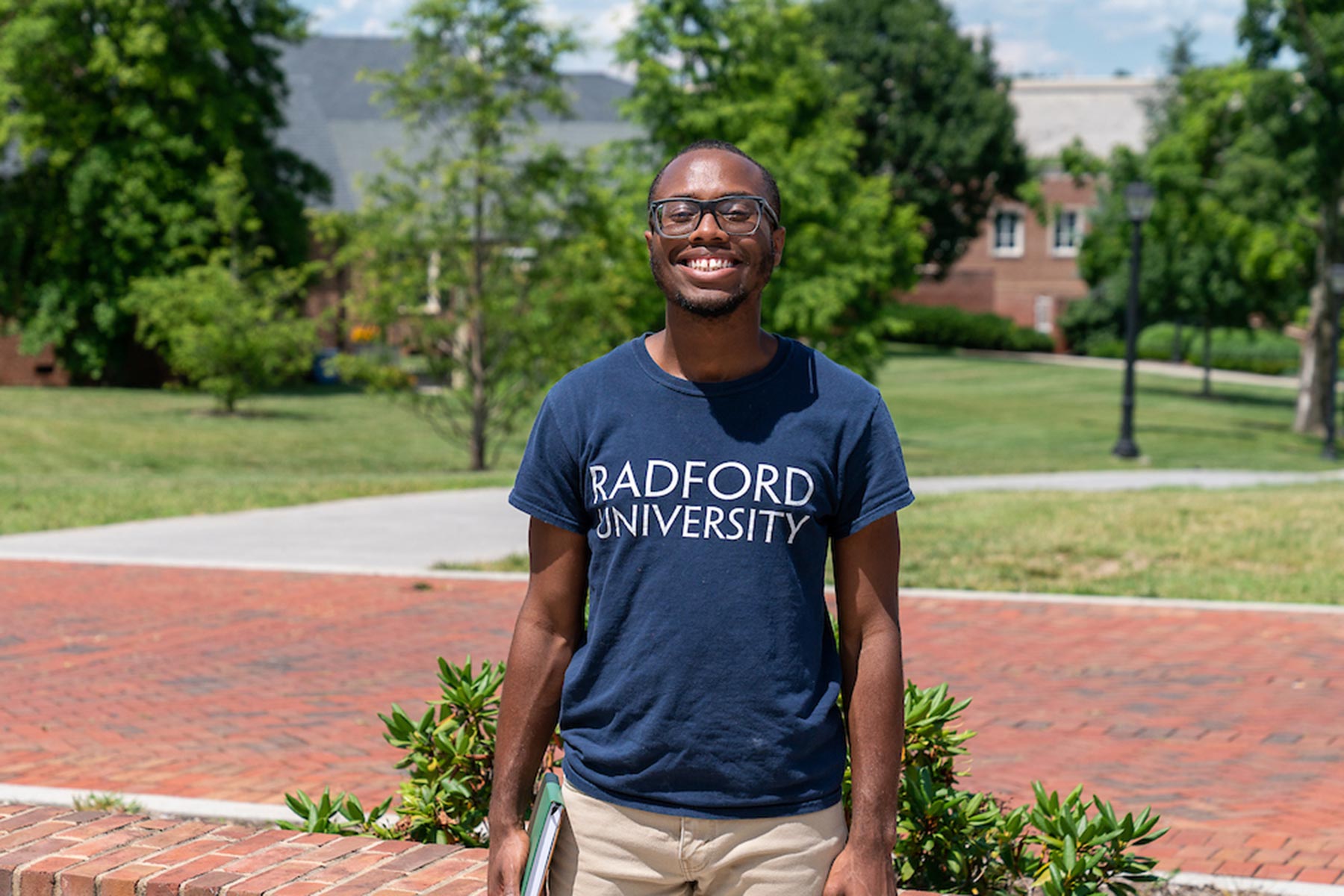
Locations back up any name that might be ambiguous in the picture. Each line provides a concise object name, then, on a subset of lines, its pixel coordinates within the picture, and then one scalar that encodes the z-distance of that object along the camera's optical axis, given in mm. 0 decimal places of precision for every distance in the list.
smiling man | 2213
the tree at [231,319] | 28406
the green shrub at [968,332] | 55125
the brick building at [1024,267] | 59500
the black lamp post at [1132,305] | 21828
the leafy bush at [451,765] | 3879
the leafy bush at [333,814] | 3863
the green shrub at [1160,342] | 53344
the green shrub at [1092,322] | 53688
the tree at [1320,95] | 28031
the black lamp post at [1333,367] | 24828
